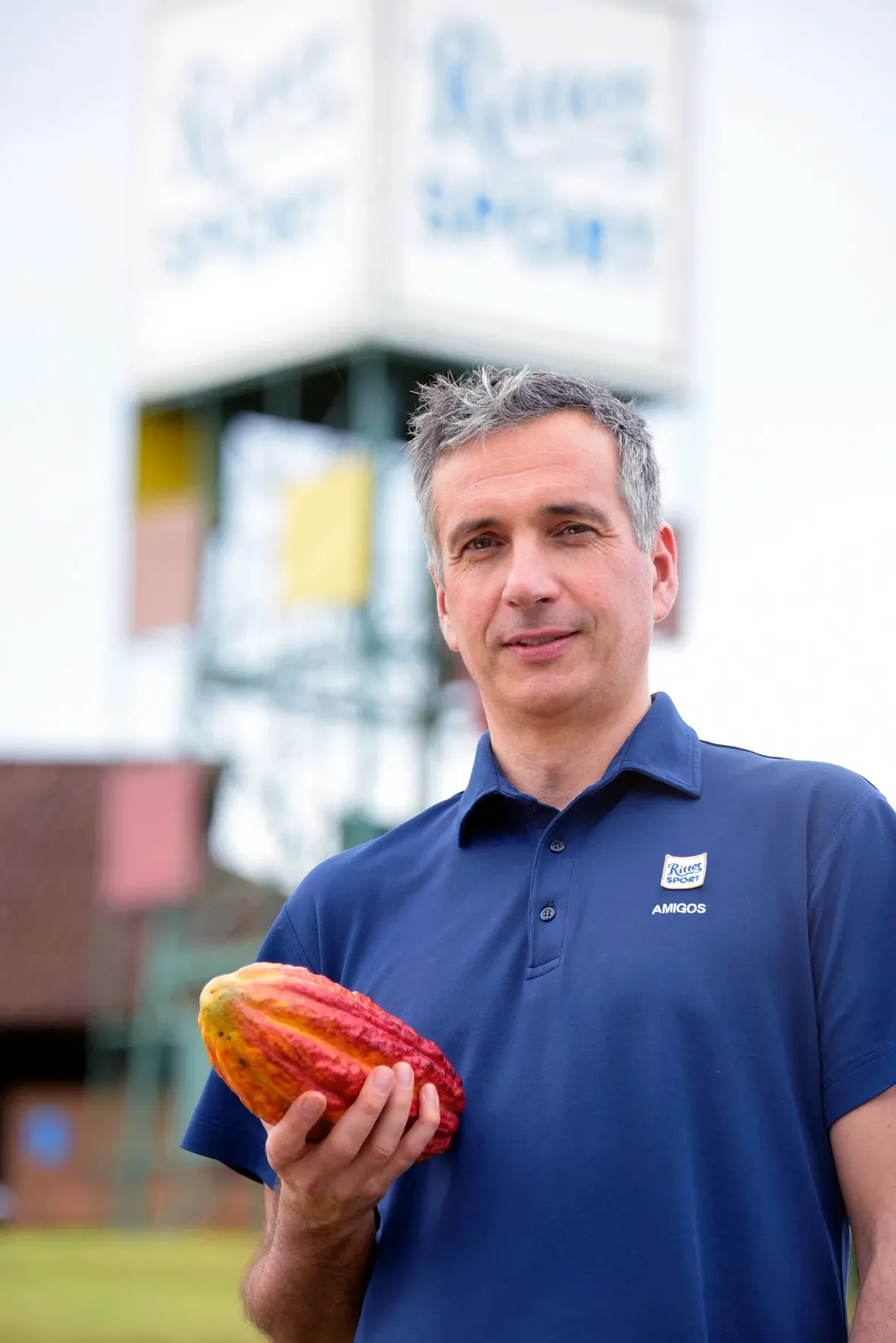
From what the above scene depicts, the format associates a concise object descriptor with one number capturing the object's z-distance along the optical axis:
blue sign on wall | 30.70
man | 2.99
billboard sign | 27.45
